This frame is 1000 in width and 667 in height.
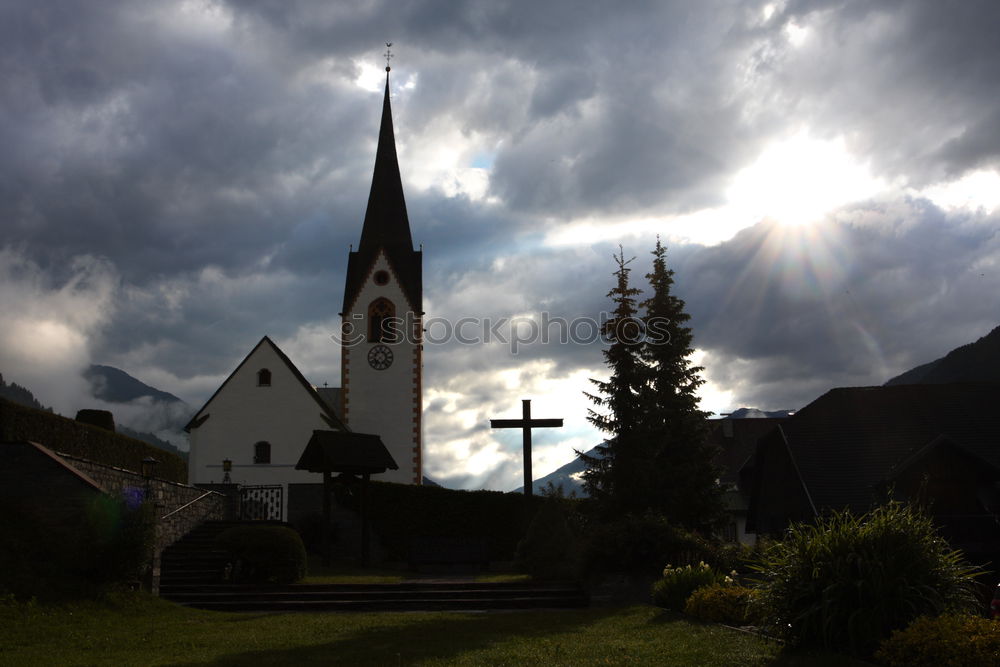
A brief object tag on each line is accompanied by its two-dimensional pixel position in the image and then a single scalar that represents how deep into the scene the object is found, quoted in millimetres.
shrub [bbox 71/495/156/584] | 15305
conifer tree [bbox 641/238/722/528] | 25422
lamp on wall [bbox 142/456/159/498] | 21503
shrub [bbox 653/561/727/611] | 14281
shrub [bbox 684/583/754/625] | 12148
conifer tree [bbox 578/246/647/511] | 25766
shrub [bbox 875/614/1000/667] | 7684
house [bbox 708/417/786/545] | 42562
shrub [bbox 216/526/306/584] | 19500
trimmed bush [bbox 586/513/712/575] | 17312
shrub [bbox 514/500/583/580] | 20781
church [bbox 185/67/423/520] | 40531
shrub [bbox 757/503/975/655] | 9078
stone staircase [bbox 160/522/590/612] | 17000
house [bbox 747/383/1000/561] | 25453
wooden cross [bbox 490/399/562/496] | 26312
